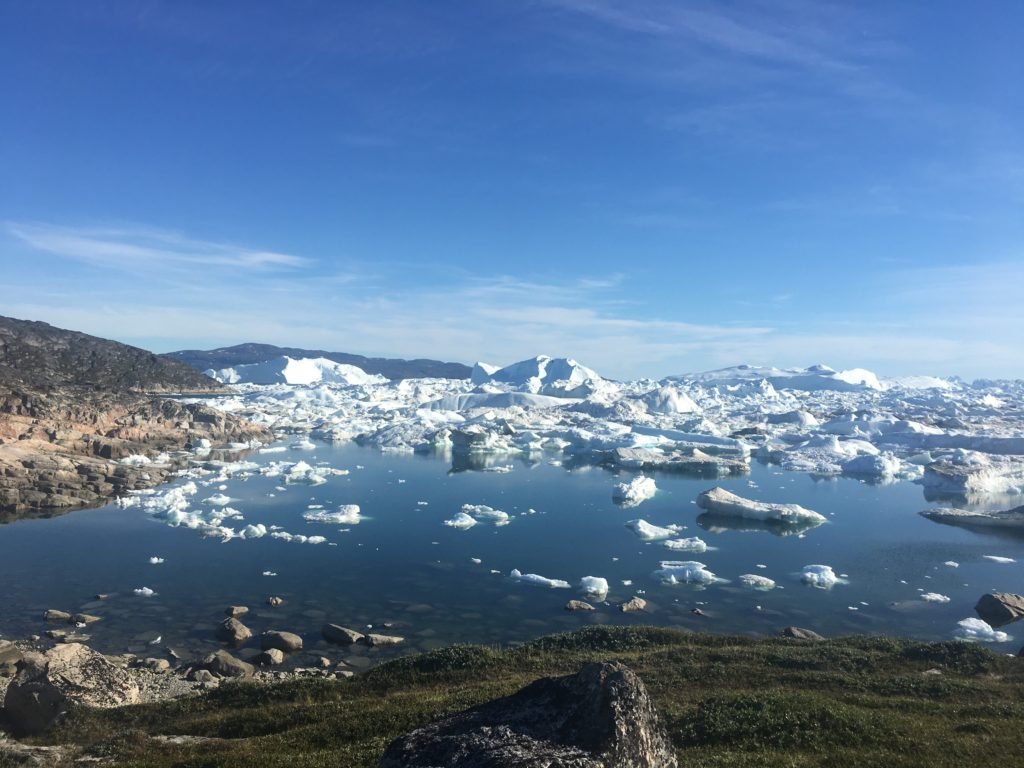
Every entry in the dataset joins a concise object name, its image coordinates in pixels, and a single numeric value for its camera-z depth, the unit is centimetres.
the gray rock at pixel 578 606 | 2469
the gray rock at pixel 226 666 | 1836
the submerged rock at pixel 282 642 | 2033
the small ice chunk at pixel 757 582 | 2795
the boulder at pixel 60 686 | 1242
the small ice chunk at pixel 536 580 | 2744
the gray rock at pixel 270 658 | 1927
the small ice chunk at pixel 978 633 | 2278
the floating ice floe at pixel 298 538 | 3294
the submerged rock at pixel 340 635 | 2126
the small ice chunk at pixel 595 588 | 2625
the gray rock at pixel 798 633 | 2158
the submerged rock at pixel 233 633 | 2081
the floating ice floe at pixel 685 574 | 2838
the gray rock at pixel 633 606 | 2455
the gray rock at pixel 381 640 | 2106
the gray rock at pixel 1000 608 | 2495
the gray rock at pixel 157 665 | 1839
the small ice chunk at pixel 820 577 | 2842
